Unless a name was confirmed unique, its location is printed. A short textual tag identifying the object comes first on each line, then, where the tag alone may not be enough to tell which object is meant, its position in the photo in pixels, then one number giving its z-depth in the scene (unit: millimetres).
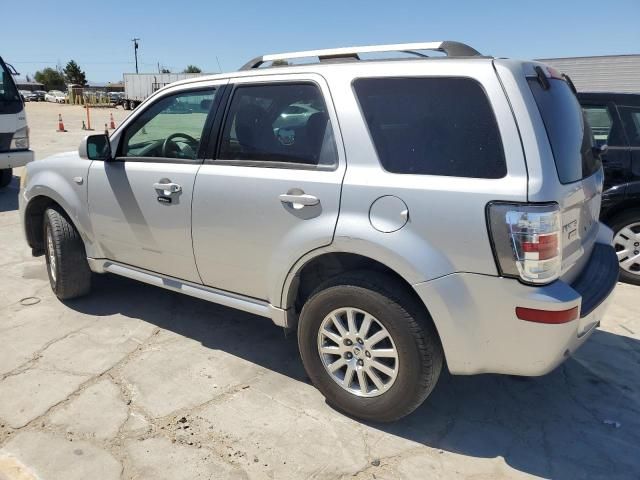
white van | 8680
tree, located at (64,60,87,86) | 86800
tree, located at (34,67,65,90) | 95125
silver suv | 2383
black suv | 5211
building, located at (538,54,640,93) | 24078
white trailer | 41150
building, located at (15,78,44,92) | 81025
